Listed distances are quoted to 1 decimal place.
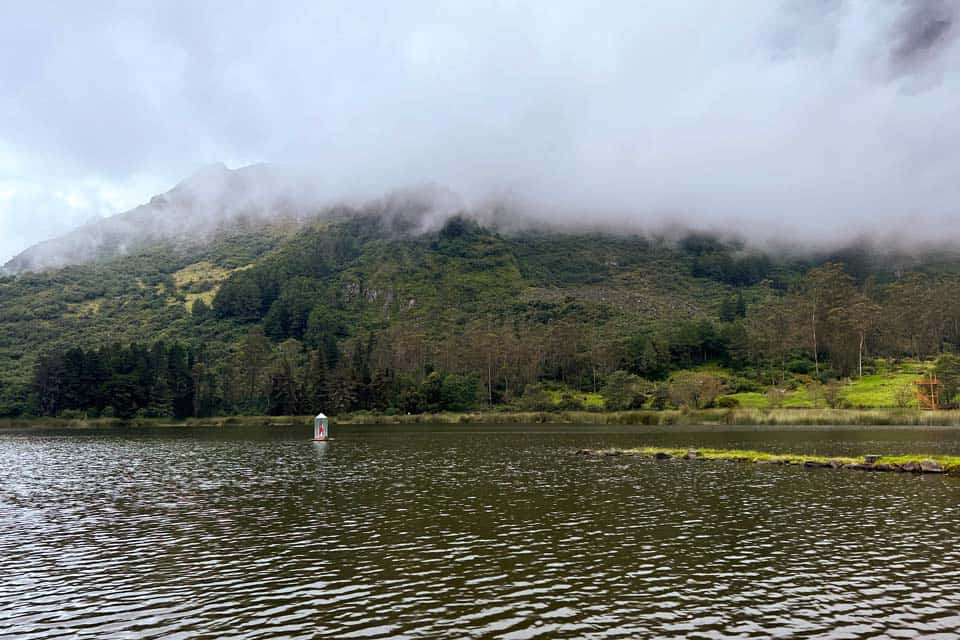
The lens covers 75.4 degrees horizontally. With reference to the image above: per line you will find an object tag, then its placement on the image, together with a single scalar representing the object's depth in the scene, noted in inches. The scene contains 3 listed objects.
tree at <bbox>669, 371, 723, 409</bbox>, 5910.4
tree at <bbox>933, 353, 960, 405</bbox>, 4817.9
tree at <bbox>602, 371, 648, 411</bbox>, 6378.0
